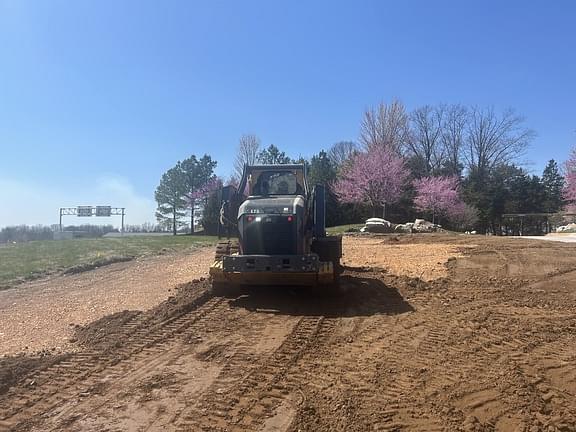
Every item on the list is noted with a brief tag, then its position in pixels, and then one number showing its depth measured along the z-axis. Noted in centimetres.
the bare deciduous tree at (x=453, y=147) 6812
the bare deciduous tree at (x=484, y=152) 6769
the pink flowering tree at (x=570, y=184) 3956
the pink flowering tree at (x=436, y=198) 4697
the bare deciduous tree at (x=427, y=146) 6738
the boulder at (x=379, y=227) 3241
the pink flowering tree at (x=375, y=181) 4628
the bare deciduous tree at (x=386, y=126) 5625
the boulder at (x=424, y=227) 3218
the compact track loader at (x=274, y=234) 889
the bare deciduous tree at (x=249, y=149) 5719
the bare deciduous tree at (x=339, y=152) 7156
